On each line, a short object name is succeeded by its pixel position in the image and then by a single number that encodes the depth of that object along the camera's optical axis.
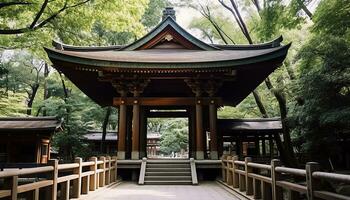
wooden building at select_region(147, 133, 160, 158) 45.75
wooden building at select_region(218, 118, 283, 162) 20.17
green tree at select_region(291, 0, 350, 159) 8.80
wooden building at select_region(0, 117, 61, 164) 20.38
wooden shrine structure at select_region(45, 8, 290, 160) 12.51
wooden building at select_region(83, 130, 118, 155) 30.20
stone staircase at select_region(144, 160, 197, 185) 11.26
